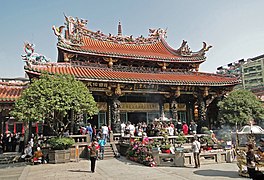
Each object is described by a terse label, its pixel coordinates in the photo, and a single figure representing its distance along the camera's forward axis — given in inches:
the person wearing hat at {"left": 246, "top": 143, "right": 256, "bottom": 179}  259.4
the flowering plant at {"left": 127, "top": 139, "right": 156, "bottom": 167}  434.9
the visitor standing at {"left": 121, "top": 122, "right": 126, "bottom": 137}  623.5
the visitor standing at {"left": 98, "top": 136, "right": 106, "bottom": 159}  509.4
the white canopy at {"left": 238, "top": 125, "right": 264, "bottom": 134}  538.8
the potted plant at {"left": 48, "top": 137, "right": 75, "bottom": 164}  473.1
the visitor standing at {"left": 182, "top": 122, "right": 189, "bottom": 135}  651.3
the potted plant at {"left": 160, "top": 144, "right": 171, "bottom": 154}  457.4
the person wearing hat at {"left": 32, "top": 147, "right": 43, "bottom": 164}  466.6
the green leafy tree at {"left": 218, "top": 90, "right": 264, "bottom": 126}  653.7
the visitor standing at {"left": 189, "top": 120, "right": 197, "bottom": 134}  663.1
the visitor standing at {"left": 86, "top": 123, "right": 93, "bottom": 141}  572.9
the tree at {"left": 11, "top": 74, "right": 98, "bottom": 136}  435.5
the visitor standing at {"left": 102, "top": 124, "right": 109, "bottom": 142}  560.7
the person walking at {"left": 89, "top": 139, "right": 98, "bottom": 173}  380.2
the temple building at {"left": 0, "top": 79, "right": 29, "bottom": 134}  572.4
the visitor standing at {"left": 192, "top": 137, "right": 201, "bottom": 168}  402.6
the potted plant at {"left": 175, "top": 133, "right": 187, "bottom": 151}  519.6
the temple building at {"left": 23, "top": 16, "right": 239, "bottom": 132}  637.9
